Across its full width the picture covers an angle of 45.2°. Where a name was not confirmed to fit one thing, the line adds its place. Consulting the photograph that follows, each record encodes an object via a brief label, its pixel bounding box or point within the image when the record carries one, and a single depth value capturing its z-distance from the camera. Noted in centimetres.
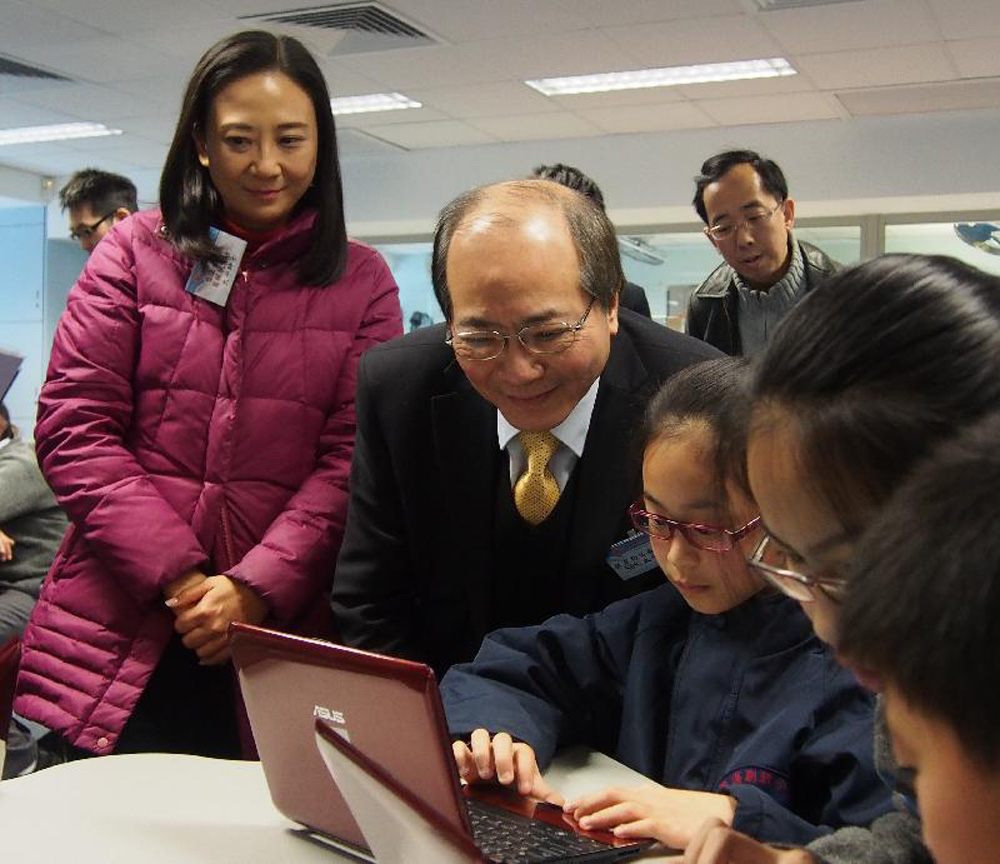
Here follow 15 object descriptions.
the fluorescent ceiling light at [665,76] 621
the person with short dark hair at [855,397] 76
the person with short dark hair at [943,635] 51
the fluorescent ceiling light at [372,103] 717
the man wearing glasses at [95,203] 386
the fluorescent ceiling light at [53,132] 814
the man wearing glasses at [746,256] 323
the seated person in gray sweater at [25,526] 319
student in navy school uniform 112
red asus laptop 97
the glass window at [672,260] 810
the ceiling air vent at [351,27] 548
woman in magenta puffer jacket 177
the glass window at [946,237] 753
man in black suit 147
